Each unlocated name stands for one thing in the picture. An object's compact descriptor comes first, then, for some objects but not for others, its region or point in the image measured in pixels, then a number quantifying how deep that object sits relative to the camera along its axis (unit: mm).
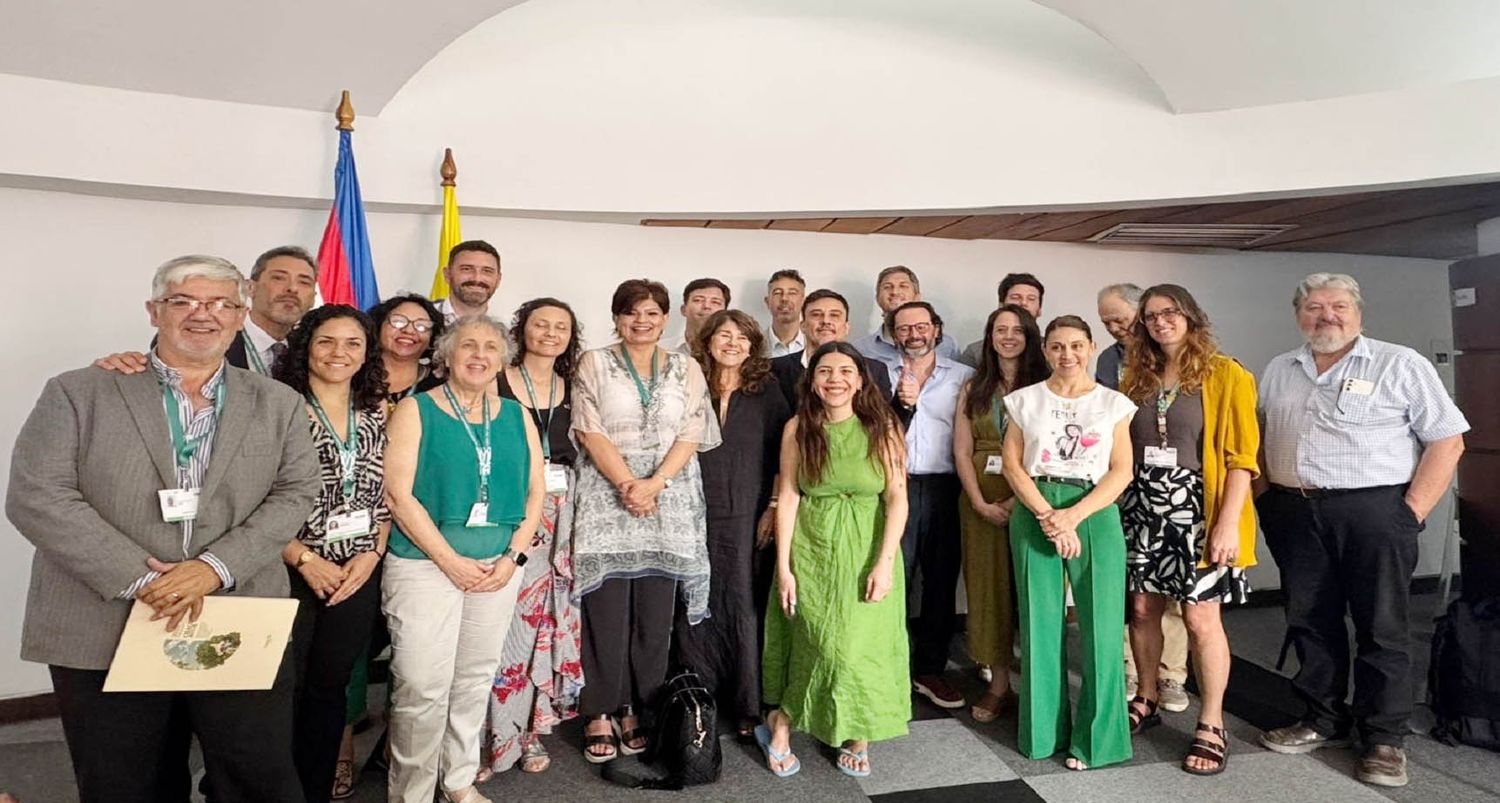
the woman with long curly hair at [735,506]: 2689
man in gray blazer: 1474
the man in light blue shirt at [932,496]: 3115
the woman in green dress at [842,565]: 2434
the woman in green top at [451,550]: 2049
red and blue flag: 3158
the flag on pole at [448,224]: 3371
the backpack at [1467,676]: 2764
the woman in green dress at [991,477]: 2926
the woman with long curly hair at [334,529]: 1975
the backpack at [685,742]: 2422
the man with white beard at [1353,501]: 2541
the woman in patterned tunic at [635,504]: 2486
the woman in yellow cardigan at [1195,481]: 2494
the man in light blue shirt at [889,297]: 3438
